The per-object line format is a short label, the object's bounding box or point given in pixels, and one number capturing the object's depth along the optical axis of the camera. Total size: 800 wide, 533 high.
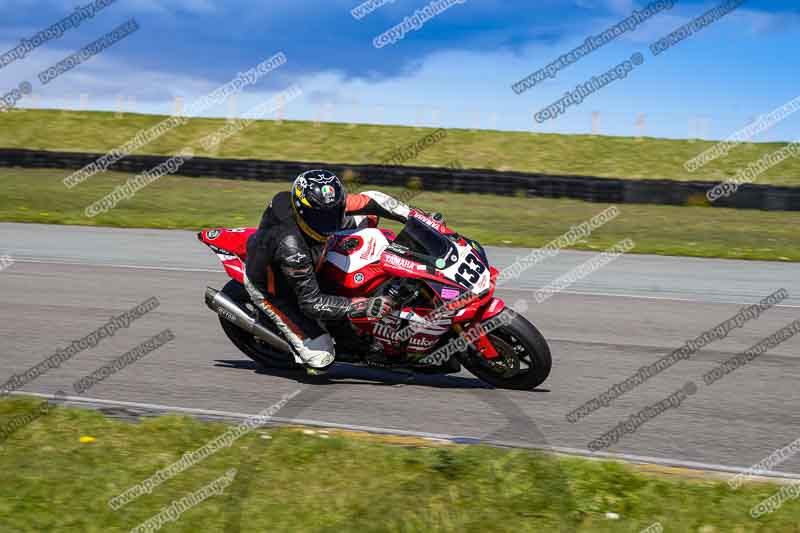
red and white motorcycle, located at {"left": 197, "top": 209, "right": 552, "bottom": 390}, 13.39
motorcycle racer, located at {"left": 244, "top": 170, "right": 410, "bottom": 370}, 13.55
